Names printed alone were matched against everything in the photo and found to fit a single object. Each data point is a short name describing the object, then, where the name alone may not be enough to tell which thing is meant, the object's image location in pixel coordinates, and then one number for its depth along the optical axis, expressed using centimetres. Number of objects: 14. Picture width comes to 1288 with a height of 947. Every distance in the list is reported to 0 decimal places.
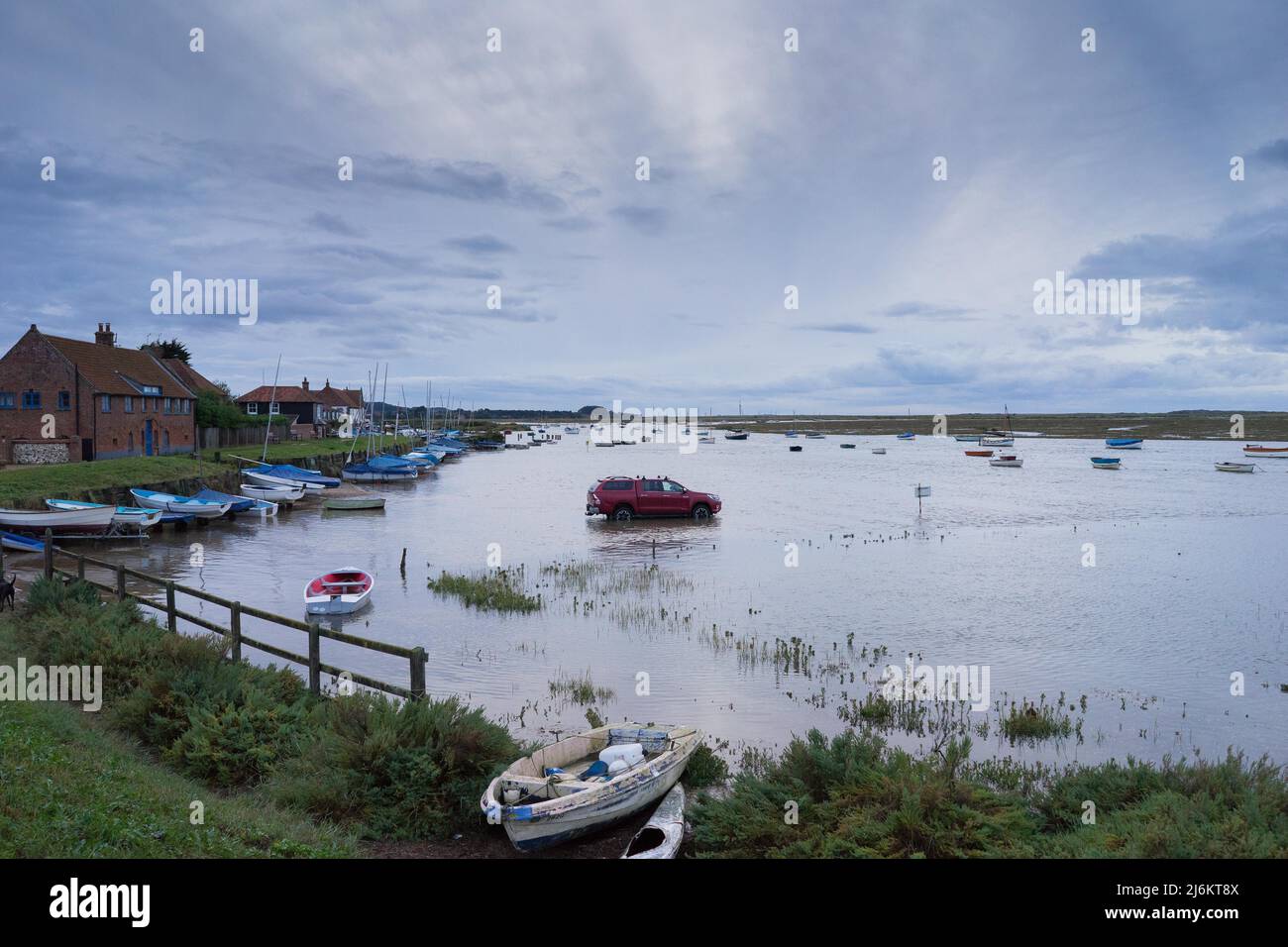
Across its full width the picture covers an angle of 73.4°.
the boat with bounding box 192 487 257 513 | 4100
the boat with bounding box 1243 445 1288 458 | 10750
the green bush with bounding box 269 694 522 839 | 909
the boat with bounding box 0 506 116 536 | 3075
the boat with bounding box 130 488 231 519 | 3834
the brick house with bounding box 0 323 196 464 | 5178
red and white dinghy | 2008
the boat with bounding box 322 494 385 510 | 4672
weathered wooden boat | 855
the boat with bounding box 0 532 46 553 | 2922
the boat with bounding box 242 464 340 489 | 5378
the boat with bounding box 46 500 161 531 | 3381
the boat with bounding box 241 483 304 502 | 4769
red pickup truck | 3994
